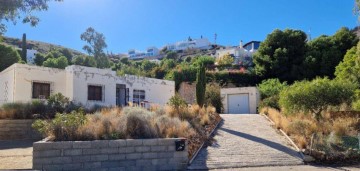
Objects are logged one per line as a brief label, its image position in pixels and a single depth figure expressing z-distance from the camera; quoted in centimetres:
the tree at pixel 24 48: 4862
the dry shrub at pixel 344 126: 1764
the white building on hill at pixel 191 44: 10960
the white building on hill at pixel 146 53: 11875
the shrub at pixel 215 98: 3256
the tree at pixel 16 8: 1103
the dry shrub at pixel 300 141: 1655
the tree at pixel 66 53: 7121
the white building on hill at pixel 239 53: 5902
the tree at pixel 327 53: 3778
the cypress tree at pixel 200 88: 2336
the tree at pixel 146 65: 5784
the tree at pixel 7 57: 3794
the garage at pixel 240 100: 3219
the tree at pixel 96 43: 4119
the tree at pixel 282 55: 4003
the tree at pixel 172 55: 8634
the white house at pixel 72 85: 2398
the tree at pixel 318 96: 2069
